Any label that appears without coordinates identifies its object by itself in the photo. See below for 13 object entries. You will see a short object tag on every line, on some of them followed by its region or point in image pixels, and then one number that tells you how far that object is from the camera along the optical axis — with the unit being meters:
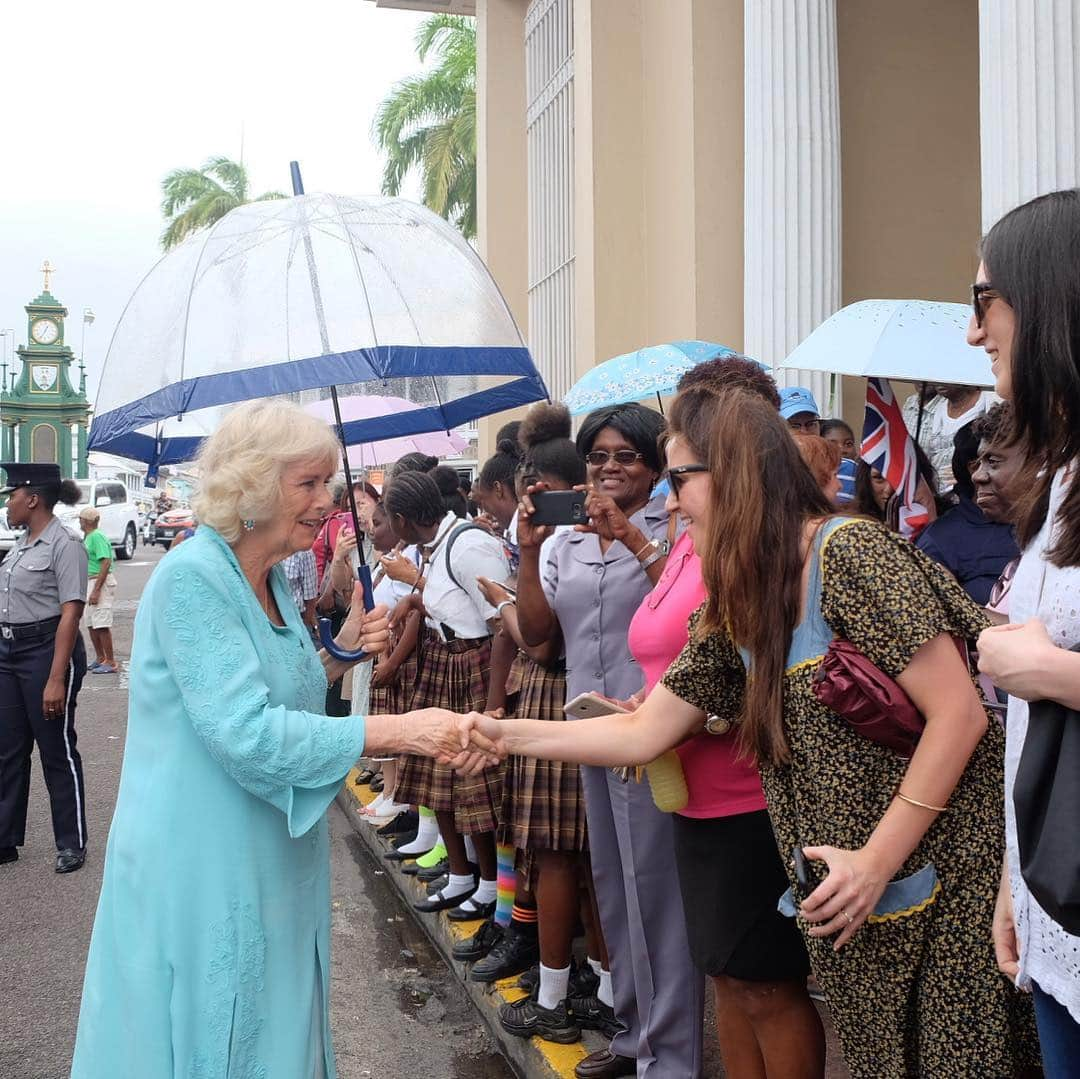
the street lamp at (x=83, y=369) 78.32
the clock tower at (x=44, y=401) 74.69
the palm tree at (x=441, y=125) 26.05
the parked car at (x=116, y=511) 36.22
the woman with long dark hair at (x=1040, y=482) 1.67
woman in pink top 2.73
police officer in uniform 6.73
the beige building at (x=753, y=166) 6.83
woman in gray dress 3.49
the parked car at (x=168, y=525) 46.31
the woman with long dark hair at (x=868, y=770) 2.15
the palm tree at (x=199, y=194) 37.50
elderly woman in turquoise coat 2.49
